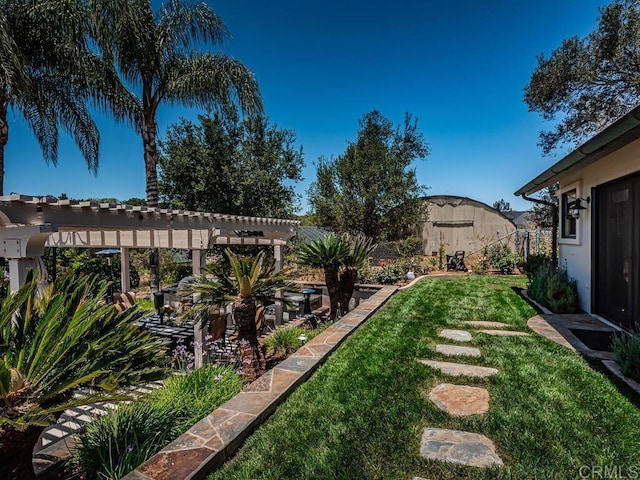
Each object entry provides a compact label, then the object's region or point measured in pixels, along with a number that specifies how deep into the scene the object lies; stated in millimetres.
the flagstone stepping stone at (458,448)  2293
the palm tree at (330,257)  7496
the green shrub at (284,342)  5777
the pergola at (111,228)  4066
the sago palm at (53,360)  1916
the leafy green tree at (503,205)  44178
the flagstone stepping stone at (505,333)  4979
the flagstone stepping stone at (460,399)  2938
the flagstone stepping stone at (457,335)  4875
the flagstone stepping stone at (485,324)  5555
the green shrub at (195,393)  3251
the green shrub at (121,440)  2538
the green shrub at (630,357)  3328
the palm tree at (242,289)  4965
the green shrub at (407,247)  15227
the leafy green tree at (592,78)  10367
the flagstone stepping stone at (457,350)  4273
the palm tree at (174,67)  9922
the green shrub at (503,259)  12922
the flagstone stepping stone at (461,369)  3666
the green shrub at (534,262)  10766
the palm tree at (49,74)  8000
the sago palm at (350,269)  7766
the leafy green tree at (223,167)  14047
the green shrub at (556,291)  6246
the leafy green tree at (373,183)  15922
